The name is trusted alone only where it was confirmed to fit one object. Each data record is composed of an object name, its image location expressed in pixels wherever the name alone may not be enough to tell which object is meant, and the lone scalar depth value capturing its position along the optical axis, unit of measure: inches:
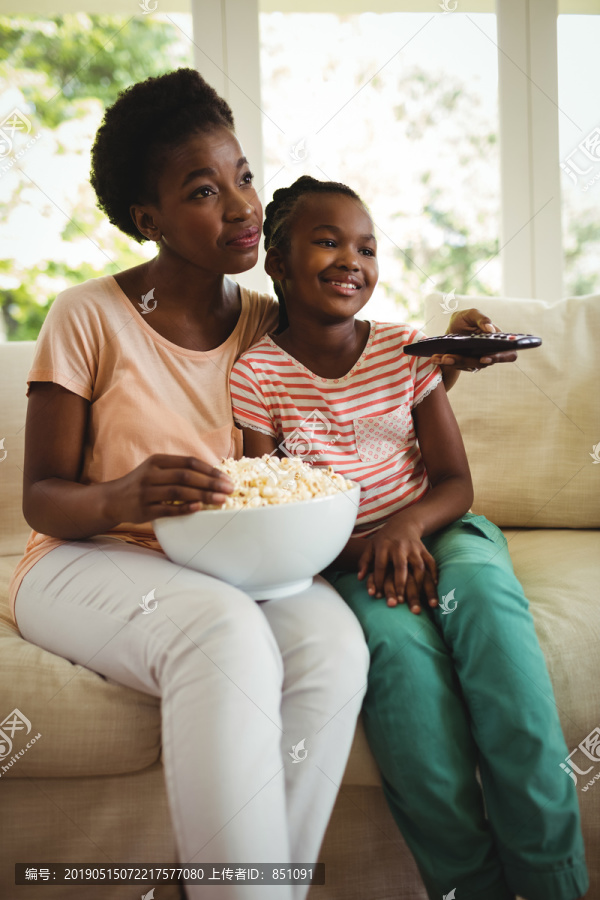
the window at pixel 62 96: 83.4
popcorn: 36.6
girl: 34.2
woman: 31.4
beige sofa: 37.7
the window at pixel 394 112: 83.7
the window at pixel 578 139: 85.3
